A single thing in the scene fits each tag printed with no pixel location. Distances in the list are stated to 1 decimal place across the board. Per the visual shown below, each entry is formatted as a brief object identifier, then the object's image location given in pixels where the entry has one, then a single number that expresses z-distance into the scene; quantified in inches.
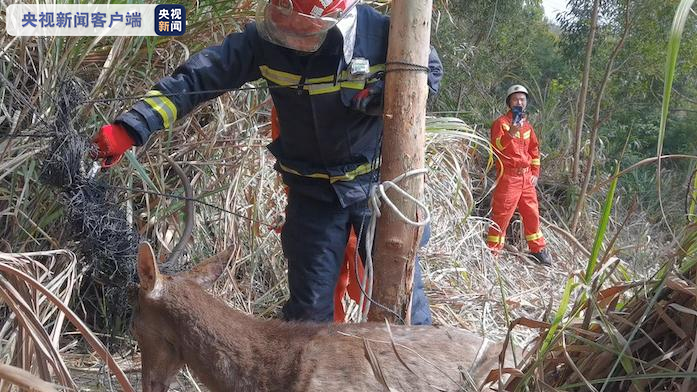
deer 115.9
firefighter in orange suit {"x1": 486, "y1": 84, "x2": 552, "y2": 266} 338.3
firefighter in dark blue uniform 146.1
